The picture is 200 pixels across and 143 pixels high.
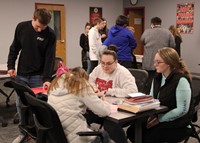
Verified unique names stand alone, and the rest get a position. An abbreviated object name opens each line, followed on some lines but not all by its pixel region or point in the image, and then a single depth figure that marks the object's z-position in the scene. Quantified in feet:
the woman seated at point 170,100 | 7.13
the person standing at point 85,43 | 21.20
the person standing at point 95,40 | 17.53
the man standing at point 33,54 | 9.41
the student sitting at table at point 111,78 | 8.52
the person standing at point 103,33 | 19.81
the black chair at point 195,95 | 8.27
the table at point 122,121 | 6.49
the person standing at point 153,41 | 15.15
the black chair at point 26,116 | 7.74
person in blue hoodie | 14.88
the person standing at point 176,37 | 19.77
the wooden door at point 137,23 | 30.86
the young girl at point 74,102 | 6.22
